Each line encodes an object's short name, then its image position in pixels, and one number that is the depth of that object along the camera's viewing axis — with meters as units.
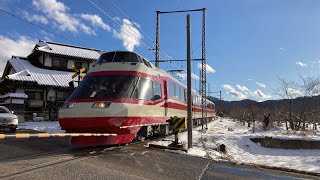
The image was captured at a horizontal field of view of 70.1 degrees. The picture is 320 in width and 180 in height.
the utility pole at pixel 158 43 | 16.35
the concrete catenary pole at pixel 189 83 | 8.94
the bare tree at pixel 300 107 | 18.01
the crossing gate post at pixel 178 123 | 8.61
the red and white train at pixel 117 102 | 6.96
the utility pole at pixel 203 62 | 17.72
